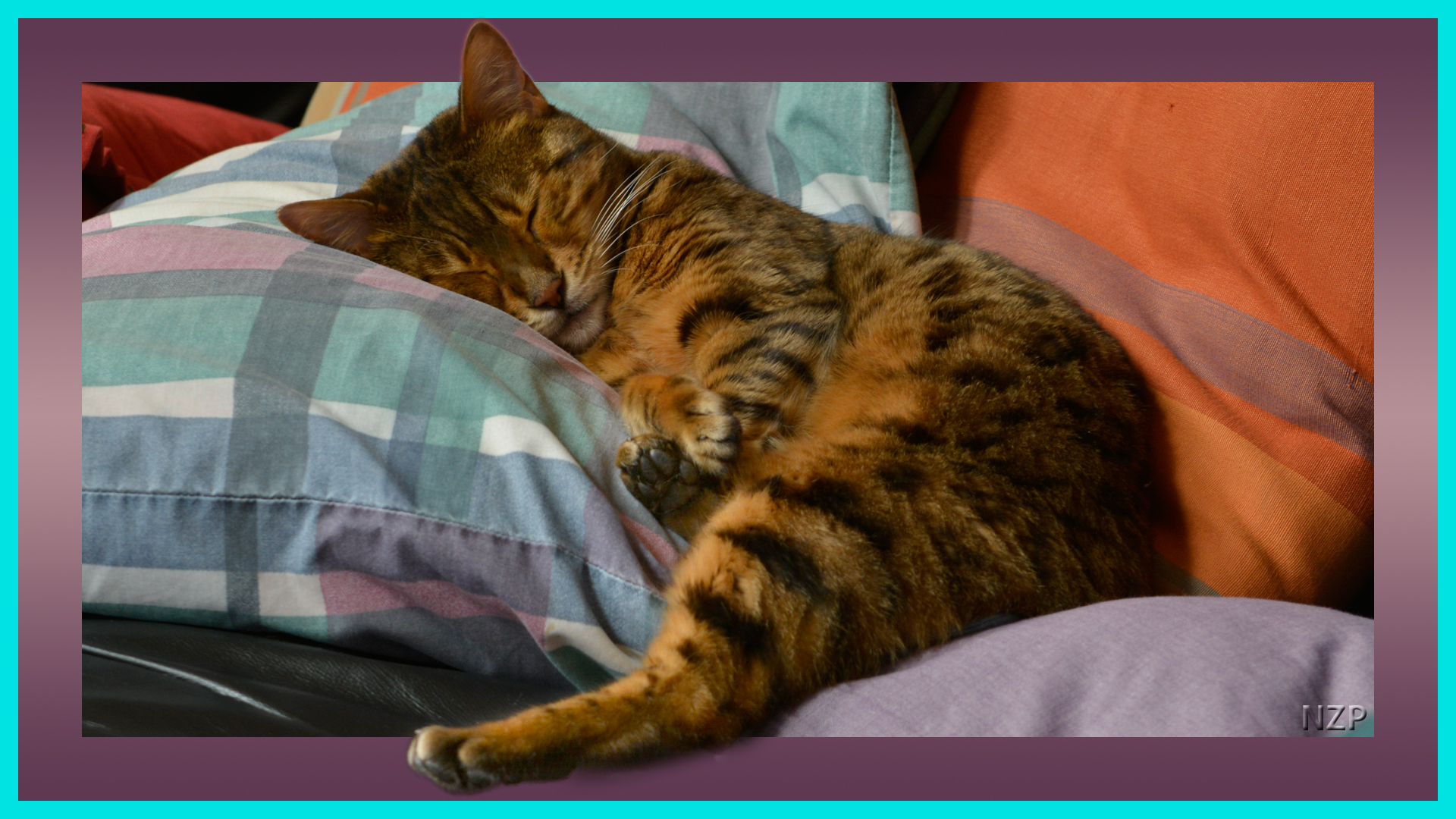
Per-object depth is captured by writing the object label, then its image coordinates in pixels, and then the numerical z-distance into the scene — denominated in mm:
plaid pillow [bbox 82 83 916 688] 1396
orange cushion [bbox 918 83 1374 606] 1447
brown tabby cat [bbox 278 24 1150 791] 1366
